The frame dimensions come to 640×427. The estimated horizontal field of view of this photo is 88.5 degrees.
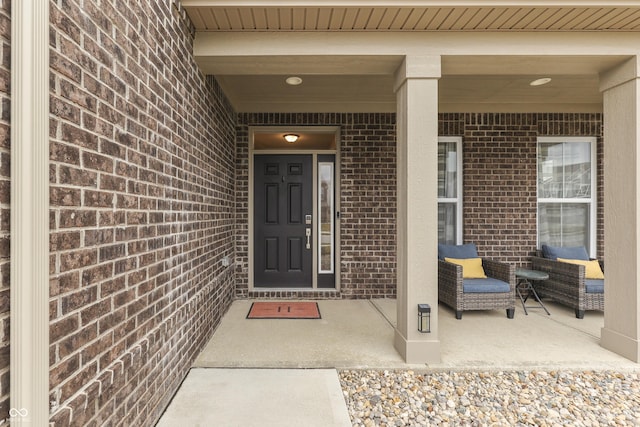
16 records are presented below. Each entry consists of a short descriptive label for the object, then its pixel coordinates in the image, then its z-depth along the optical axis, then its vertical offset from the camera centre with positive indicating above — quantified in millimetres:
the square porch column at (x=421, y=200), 2602 +98
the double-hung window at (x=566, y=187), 4676 +371
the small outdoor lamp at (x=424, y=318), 2562 -829
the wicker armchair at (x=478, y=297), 3648 -942
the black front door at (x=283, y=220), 4605 -119
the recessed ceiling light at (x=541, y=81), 3686 +1504
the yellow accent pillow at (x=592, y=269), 3941 -680
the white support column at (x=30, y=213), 992 -8
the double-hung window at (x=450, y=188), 4648 +347
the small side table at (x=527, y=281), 3746 -902
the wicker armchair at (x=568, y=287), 3670 -890
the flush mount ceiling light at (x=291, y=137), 4702 +1075
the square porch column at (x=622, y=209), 2631 +37
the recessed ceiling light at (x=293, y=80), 3590 +1464
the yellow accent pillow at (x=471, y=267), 4031 -678
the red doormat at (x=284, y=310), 3725 -1185
